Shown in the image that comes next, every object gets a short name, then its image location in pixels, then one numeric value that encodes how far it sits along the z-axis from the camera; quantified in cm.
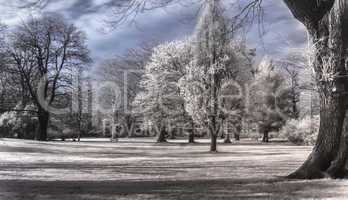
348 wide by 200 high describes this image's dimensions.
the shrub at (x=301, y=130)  4888
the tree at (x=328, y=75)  1212
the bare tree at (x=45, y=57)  5397
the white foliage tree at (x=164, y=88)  5044
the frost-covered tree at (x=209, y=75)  3625
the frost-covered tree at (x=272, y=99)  6244
